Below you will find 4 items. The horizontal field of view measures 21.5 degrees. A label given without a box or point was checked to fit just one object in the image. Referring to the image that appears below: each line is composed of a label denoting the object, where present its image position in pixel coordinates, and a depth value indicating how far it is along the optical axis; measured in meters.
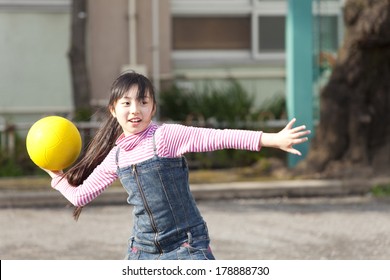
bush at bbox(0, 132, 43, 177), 14.80
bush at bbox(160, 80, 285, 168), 15.27
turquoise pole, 14.78
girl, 4.84
